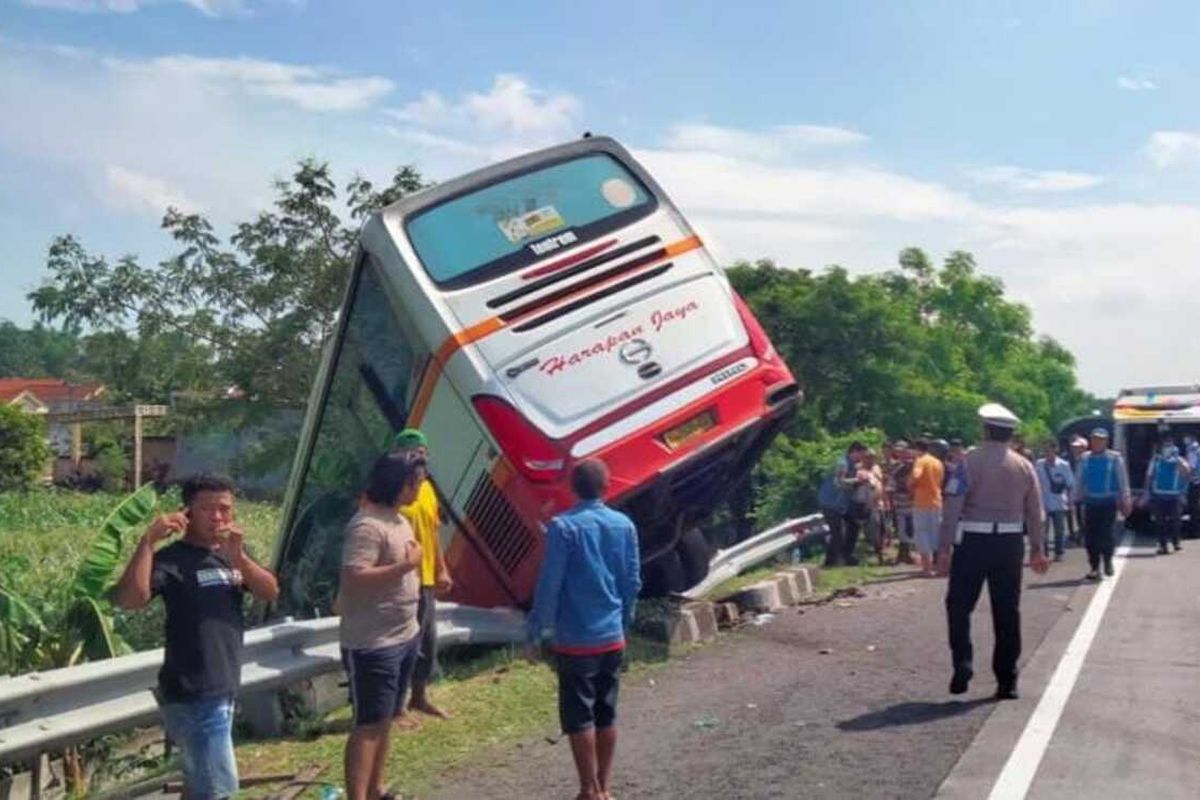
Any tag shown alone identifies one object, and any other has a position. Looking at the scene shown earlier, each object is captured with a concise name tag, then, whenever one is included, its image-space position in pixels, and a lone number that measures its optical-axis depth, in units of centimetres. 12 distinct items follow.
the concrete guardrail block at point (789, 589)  1348
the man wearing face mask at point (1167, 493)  2059
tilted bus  955
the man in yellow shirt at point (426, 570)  743
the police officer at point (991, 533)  845
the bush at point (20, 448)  4125
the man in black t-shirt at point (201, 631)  502
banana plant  844
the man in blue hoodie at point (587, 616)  605
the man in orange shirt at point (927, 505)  1667
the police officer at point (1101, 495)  1523
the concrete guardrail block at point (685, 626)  1070
